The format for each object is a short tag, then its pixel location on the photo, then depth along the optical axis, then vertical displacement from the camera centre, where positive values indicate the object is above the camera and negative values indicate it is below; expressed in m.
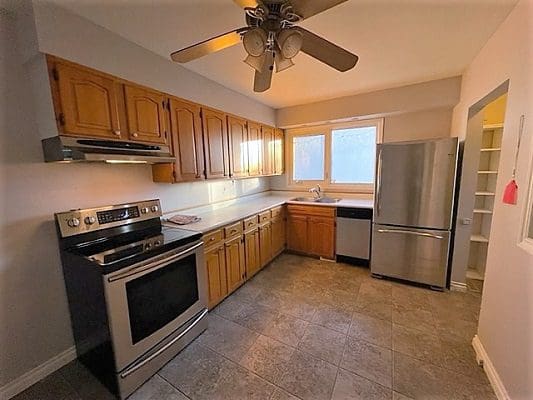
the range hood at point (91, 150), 1.52 +0.15
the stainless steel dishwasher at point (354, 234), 3.19 -0.92
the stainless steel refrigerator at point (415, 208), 2.54 -0.48
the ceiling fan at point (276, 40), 1.12 +0.69
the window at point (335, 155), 3.68 +0.21
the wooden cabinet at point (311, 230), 3.45 -0.93
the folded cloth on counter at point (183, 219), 2.44 -0.51
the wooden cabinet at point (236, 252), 2.36 -0.96
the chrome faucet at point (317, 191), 3.95 -0.38
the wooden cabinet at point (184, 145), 2.26 +0.25
